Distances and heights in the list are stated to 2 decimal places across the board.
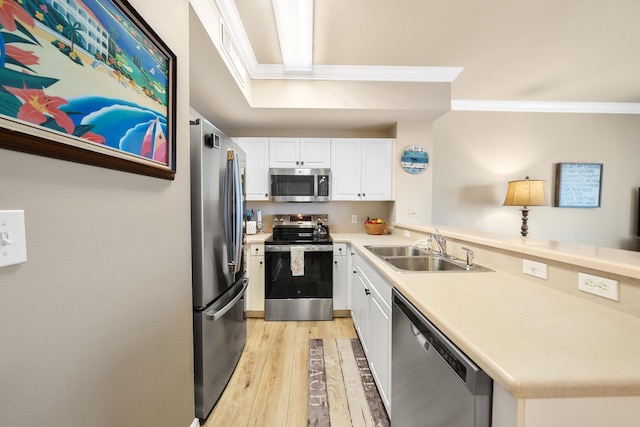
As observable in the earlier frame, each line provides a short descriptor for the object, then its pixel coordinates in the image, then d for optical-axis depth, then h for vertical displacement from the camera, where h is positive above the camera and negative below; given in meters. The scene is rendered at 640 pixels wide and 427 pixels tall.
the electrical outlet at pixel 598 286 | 0.95 -0.31
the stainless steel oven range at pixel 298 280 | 2.76 -0.83
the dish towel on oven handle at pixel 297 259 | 2.73 -0.59
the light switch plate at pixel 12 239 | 0.53 -0.08
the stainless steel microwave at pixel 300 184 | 3.08 +0.27
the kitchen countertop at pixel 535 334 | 0.57 -0.39
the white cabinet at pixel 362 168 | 3.15 +0.49
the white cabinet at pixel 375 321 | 1.47 -0.83
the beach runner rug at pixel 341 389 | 1.54 -1.31
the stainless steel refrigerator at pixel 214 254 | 1.46 -0.31
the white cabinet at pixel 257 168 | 3.13 +0.48
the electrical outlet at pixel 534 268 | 1.21 -0.31
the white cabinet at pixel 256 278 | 2.80 -0.83
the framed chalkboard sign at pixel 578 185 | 3.63 +0.34
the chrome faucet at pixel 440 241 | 1.90 -0.27
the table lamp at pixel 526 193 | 3.04 +0.18
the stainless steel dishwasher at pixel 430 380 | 0.68 -0.61
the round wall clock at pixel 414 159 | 3.07 +0.60
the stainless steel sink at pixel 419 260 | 1.66 -0.41
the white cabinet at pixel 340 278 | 2.84 -0.82
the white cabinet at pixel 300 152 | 3.13 +0.68
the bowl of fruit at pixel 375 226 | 3.19 -0.25
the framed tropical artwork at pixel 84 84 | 0.54 +0.34
